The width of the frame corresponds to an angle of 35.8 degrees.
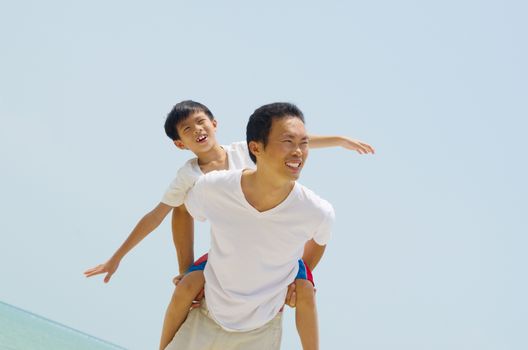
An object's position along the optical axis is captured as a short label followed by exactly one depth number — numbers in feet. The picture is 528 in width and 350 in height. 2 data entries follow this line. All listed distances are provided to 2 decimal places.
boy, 16.98
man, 15.15
